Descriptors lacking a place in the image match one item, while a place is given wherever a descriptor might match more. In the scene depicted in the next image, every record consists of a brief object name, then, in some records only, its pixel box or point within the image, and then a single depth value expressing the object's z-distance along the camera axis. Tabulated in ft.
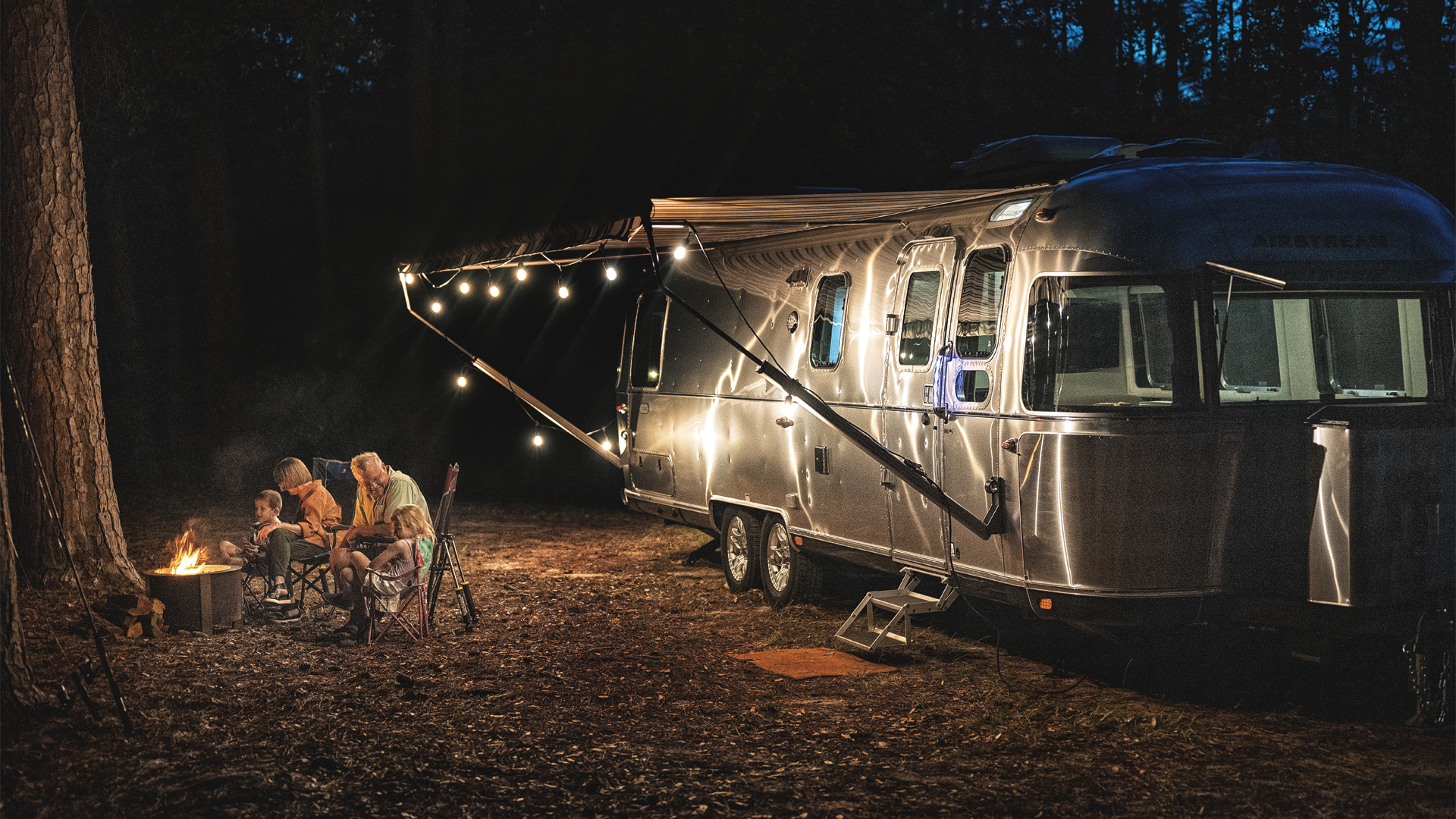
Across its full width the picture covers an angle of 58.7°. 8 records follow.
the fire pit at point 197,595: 26.55
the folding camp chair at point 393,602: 26.40
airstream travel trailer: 19.99
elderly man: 26.84
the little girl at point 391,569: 26.45
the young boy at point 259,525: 29.17
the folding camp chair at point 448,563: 27.30
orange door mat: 24.57
